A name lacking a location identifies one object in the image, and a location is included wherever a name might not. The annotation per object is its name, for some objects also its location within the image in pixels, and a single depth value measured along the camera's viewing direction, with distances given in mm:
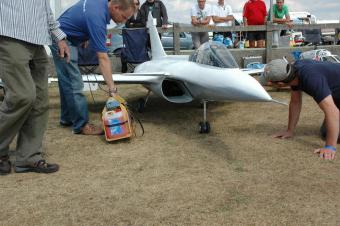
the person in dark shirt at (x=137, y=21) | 11719
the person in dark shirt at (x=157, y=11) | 11586
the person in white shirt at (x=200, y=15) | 11961
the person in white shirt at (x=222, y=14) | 12320
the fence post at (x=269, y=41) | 12641
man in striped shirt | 3730
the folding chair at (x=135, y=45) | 11586
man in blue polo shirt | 4957
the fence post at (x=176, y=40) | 12234
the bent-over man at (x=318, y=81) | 4547
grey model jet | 5508
